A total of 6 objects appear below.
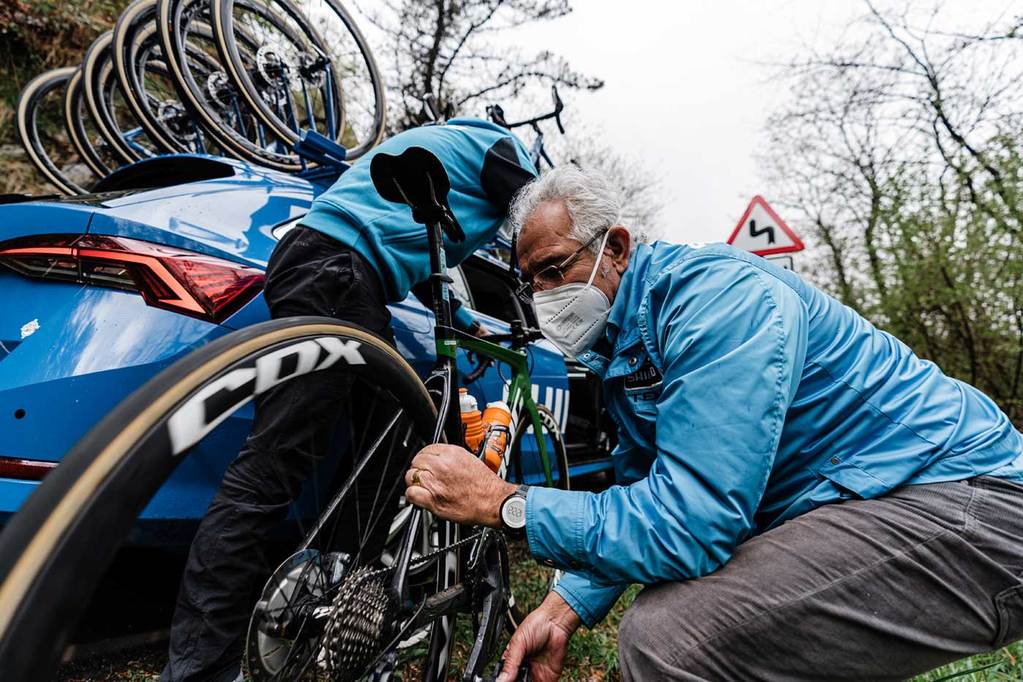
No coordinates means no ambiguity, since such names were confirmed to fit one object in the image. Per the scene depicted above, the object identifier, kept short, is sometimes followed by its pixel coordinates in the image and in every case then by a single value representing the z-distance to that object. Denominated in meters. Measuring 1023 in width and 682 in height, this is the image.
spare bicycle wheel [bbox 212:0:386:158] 3.41
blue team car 1.51
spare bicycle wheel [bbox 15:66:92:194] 4.50
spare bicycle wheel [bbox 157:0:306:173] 3.34
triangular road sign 6.41
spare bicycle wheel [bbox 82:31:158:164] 4.12
